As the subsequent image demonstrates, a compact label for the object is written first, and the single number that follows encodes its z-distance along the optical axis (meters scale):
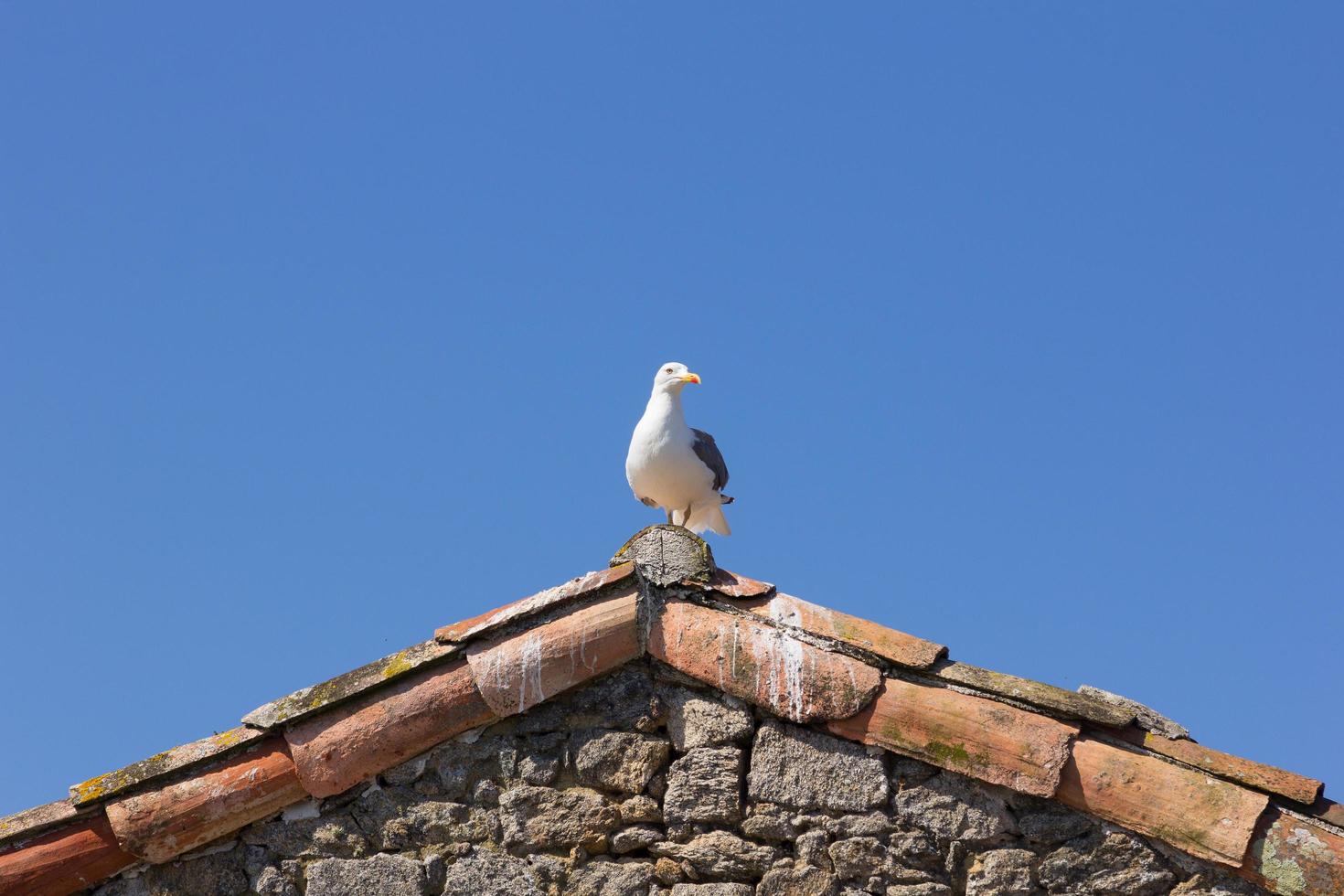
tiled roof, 11.41
